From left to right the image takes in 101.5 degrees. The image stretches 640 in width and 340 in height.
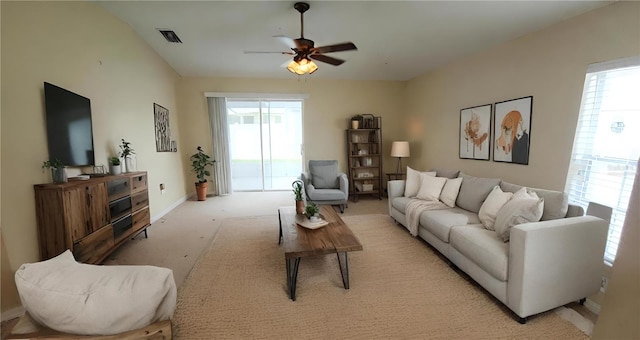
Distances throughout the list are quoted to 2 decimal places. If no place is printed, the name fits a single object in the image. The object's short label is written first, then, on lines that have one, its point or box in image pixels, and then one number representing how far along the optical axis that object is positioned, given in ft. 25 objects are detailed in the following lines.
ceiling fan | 8.65
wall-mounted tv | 7.09
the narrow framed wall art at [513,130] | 10.09
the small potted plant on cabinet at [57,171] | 6.98
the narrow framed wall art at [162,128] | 13.96
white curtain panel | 18.21
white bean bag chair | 3.58
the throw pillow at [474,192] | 9.71
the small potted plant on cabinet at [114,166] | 9.35
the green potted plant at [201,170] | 17.62
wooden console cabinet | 6.61
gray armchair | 14.48
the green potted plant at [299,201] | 9.70
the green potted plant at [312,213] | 8.61
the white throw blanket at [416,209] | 10.36
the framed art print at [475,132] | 12.05
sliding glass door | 19.39
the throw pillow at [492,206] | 8.26
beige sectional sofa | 5.92
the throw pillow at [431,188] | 11.32
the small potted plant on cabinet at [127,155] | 10.16
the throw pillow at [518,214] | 7.00
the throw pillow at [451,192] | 10.78
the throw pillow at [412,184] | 12.30
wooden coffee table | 6.86
